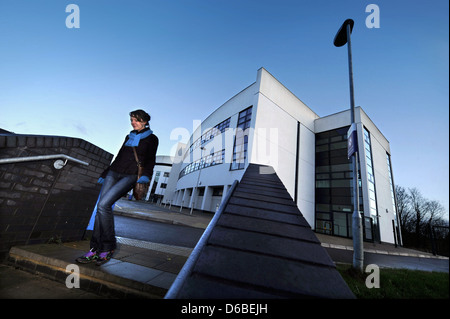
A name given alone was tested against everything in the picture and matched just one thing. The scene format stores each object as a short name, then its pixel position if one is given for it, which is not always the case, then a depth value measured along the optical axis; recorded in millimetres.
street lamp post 4223
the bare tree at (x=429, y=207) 22188
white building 17141
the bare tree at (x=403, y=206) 29728
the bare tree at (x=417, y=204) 25609
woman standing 2197
